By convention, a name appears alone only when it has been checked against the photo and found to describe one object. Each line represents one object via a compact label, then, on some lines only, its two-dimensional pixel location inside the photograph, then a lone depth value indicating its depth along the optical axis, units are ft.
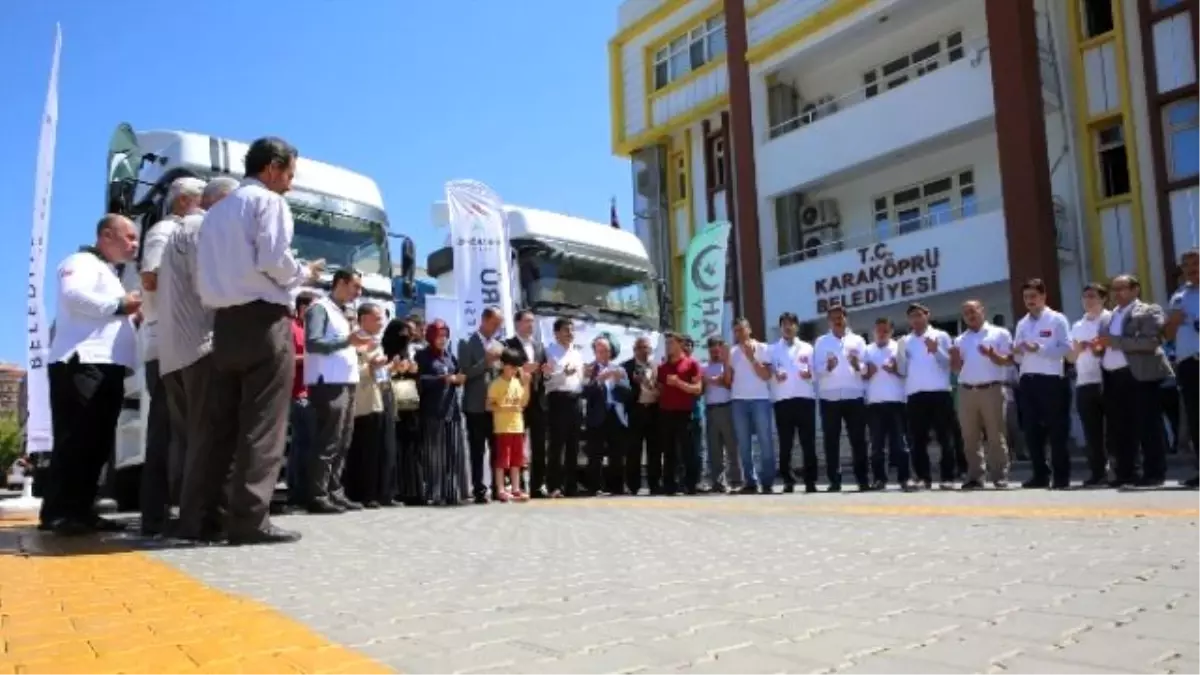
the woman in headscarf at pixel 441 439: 28.86
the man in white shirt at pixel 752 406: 33.68
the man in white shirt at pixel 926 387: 31.45
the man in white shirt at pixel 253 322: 15.75
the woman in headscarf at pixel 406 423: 28.60
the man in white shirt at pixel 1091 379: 27.81
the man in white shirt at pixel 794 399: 33.71
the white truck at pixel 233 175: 28.30
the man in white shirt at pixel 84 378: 18.48
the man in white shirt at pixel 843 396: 33.14
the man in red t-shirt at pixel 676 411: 34.60
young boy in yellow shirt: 30.32
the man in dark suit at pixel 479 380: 30.50
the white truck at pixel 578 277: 39.29
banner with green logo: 51.03
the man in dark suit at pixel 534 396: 31.48
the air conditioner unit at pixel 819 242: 72.38
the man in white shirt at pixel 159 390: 18.66
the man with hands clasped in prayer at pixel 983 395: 29.99
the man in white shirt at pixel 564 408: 32.99
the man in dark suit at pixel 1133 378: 26.00
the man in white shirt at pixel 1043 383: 28.50
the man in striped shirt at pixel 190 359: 16.60
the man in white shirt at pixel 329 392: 23.81
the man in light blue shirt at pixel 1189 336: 25.34
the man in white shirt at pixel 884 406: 32.42
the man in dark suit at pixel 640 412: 35.27
